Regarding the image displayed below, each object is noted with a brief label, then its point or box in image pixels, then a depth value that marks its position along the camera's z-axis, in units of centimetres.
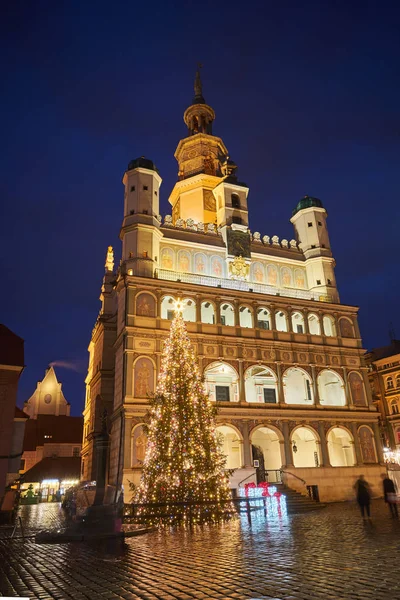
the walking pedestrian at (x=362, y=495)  1608
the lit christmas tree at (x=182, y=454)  1755
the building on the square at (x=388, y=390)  5391
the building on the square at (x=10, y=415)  2564
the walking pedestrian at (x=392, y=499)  1653
